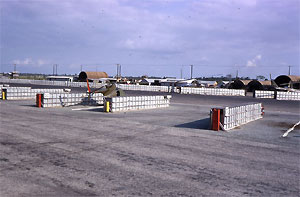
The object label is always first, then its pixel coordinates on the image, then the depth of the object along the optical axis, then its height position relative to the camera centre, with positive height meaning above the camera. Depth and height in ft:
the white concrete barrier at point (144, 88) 198.81 -1.57
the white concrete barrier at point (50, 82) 235.61 +2.26
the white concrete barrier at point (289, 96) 151.23 -4.63
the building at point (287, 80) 216.13 +4.98
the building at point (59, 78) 297.12 +6.70
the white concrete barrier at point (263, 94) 160.00 -3.99
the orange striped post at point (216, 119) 54.28 -5.93
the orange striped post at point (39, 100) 86.79 -4.42
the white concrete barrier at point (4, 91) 109.91 -2.40
